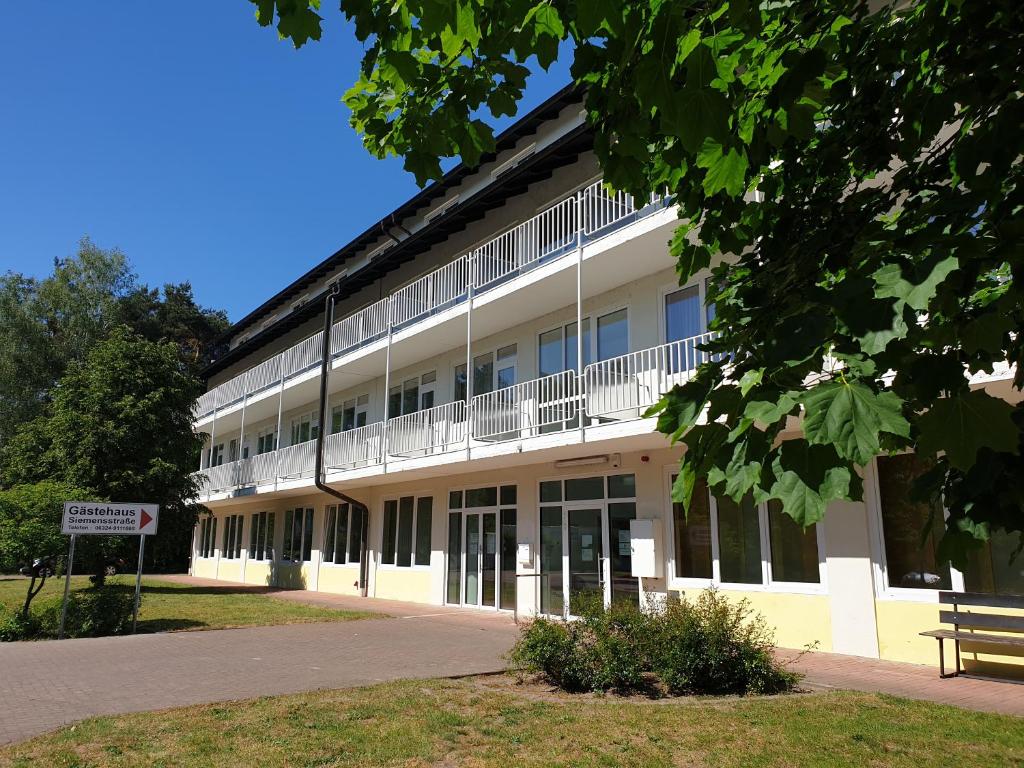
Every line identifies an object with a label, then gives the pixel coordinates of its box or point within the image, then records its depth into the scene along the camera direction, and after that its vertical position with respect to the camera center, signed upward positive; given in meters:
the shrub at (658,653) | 7.71 -1.26
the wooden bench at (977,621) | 8.37 -1.00
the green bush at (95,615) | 13.05 -1.48
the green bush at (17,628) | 12.63 -1.64
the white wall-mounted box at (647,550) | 12.65 -0.29
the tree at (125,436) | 23.38 +3.08
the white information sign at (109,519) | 12.66 +0.22
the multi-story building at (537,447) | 10.48 +1.80
